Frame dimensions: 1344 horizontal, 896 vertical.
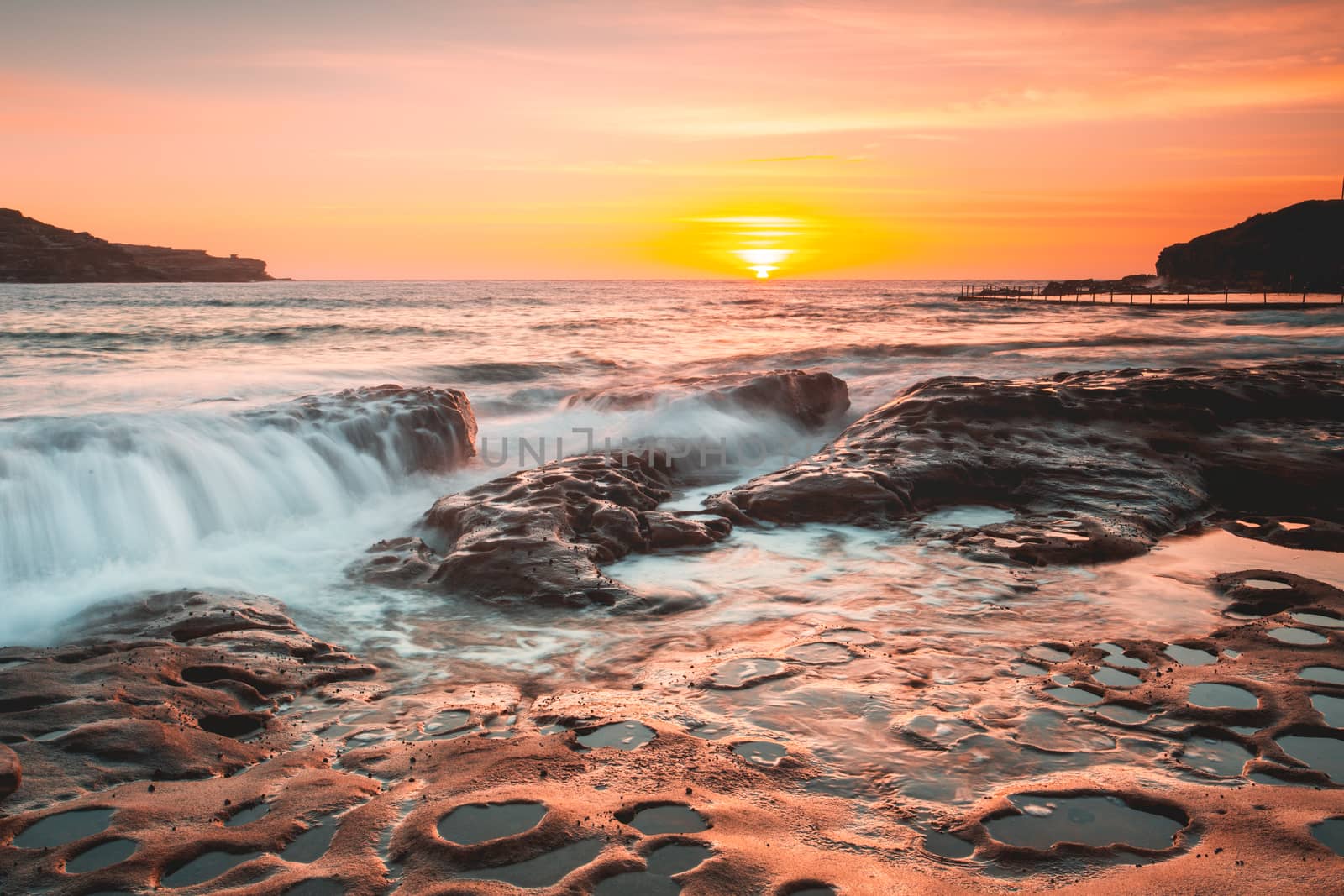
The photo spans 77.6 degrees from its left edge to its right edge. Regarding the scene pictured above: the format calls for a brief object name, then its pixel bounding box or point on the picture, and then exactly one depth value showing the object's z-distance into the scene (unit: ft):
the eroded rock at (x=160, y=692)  11.12
